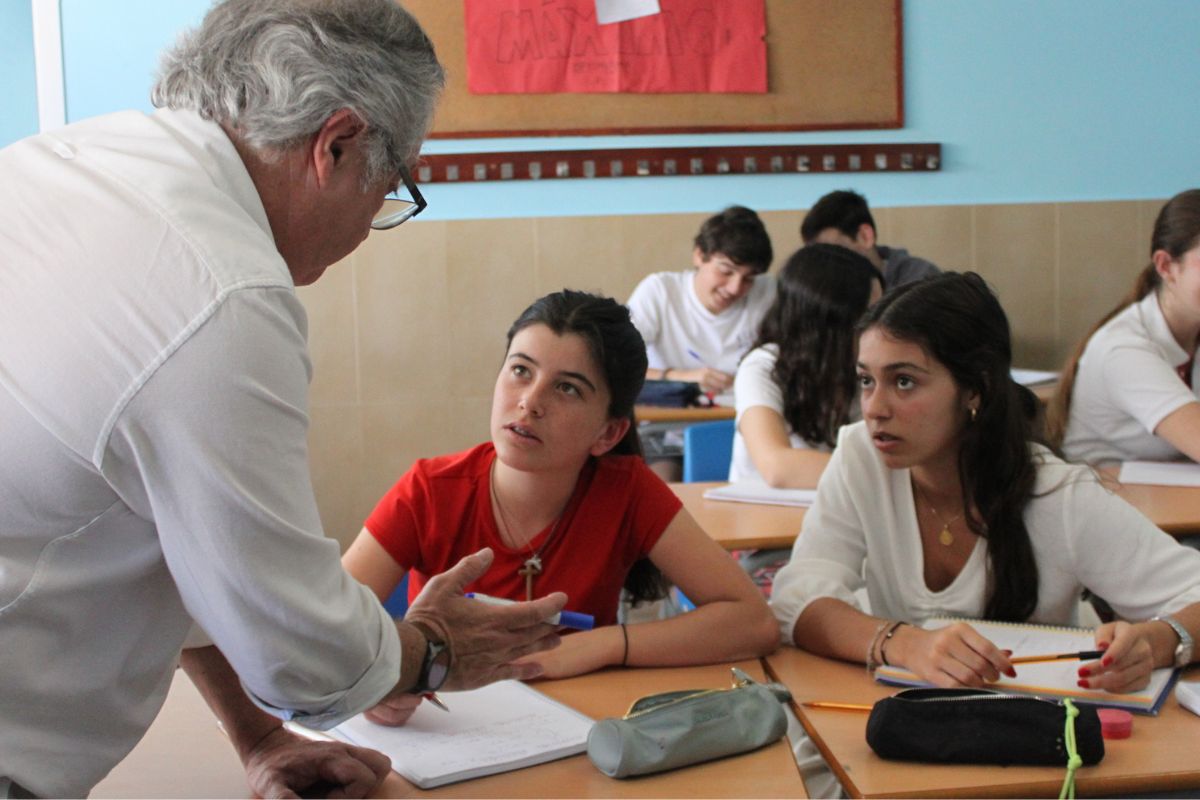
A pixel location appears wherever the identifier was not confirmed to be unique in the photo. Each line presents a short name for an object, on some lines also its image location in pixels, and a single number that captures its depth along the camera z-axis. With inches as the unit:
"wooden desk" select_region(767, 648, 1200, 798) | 51.4
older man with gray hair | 37.5
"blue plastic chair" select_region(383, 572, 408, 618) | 88.7
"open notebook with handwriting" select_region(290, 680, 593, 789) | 51.9
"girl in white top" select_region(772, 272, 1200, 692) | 75.4
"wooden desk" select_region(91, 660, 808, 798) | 50.4
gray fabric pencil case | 51.2
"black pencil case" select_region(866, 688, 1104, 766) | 52.4
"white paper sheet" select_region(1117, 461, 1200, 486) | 112.8
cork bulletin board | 192.5
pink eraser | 56.1
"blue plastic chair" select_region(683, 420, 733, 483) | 137.5
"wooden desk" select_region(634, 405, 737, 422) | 161.9
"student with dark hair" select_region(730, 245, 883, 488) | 121.6
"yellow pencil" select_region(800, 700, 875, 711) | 60.8
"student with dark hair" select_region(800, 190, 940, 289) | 176.7
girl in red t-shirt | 78.0
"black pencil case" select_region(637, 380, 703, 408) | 169.3
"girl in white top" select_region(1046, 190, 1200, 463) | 119.0
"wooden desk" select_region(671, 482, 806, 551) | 97.9
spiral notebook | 60.5
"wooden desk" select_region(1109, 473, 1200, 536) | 97.2
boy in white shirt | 177.9
